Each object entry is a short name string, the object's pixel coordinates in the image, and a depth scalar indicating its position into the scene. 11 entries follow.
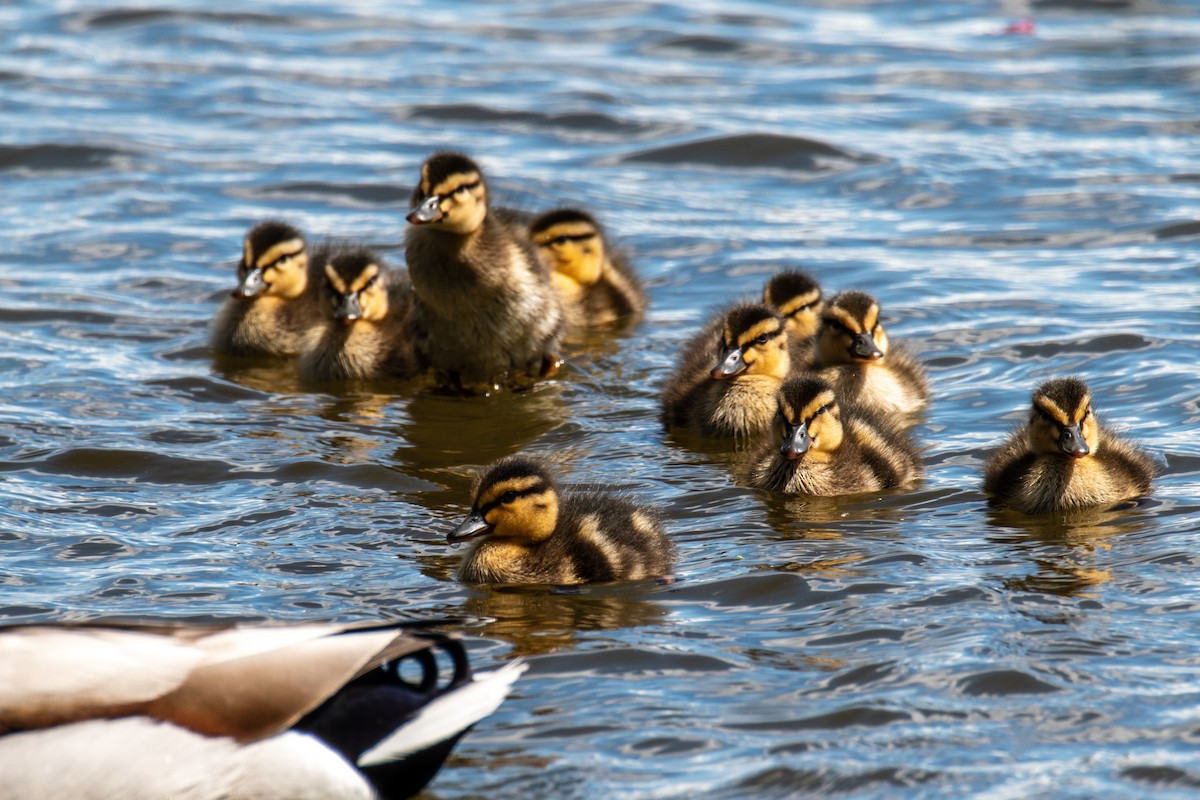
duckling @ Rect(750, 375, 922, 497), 13.64
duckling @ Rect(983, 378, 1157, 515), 13.01
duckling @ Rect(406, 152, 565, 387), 16.83
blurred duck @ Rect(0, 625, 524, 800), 8.03
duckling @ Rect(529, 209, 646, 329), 18.73
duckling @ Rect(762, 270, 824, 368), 16.98
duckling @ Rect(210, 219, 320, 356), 17.86
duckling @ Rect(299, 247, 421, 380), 17.19
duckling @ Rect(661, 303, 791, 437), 15.21
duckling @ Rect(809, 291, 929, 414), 15.62
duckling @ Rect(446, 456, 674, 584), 11.93
